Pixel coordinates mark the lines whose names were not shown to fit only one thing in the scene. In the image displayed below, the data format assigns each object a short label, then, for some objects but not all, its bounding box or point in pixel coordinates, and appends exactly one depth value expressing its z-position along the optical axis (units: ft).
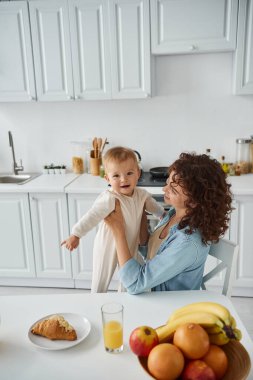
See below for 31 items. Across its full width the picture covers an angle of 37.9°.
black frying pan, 9.59
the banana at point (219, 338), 2.91
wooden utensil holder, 10.43
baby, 5.41
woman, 4.35
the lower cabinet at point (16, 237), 9.64
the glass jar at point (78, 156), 10.81
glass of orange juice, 3.39
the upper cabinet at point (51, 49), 9.16
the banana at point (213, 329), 2.94
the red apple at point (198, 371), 2.65
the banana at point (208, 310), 2.99
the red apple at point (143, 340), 2.95
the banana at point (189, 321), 2.97
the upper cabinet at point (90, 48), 9.01
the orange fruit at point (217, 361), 2.76
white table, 3.19
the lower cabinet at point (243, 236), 8.79
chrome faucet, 10.69
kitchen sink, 11.04
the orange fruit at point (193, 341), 2.75
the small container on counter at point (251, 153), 10.09
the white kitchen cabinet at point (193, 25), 8.57
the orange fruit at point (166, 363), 2.67
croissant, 3.60
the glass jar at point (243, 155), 10.00
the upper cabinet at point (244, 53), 8.49
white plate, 3.51
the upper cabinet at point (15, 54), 9.30
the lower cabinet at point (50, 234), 9.51
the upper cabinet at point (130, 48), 8.85
